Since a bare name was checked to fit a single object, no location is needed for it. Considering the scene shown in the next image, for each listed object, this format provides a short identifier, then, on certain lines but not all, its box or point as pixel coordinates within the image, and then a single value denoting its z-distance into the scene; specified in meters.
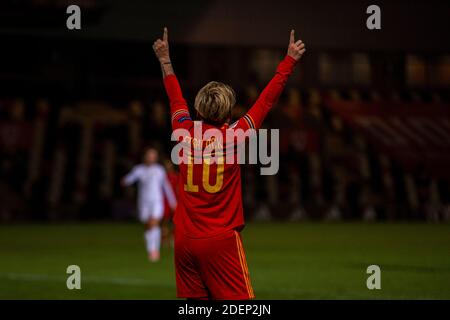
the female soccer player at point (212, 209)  13.34
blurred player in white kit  38.72
